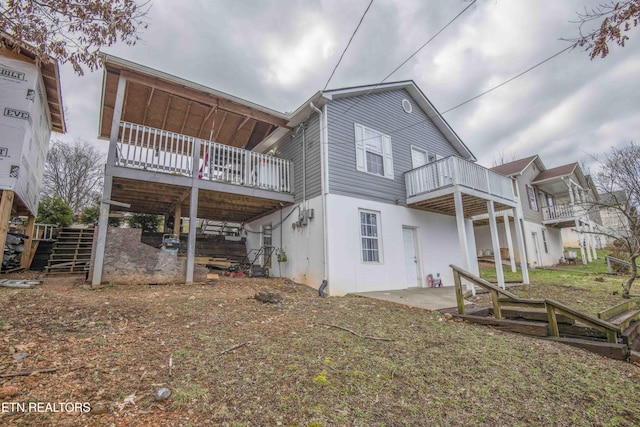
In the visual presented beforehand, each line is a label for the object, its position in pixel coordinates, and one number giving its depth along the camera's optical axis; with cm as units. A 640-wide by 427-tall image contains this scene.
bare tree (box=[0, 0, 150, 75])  334
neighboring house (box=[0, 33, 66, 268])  711
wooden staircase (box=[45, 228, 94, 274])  836
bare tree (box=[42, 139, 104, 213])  2200
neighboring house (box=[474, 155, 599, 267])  1745
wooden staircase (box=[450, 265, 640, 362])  424
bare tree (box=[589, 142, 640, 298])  923
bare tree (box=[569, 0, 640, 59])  279
